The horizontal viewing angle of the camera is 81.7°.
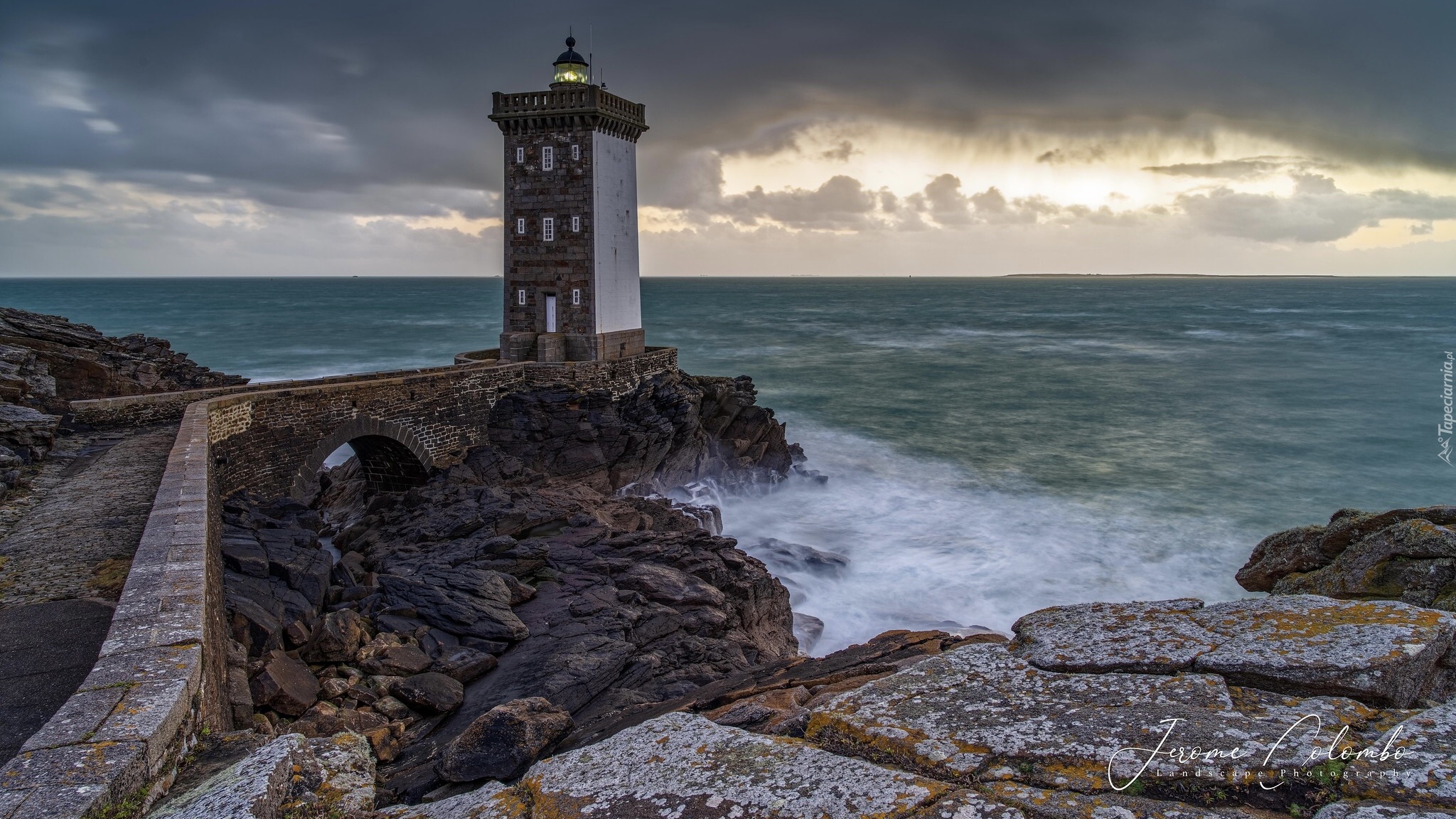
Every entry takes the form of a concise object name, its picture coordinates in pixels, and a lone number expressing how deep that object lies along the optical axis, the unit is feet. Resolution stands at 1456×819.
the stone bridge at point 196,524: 11.87
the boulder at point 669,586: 41.19
